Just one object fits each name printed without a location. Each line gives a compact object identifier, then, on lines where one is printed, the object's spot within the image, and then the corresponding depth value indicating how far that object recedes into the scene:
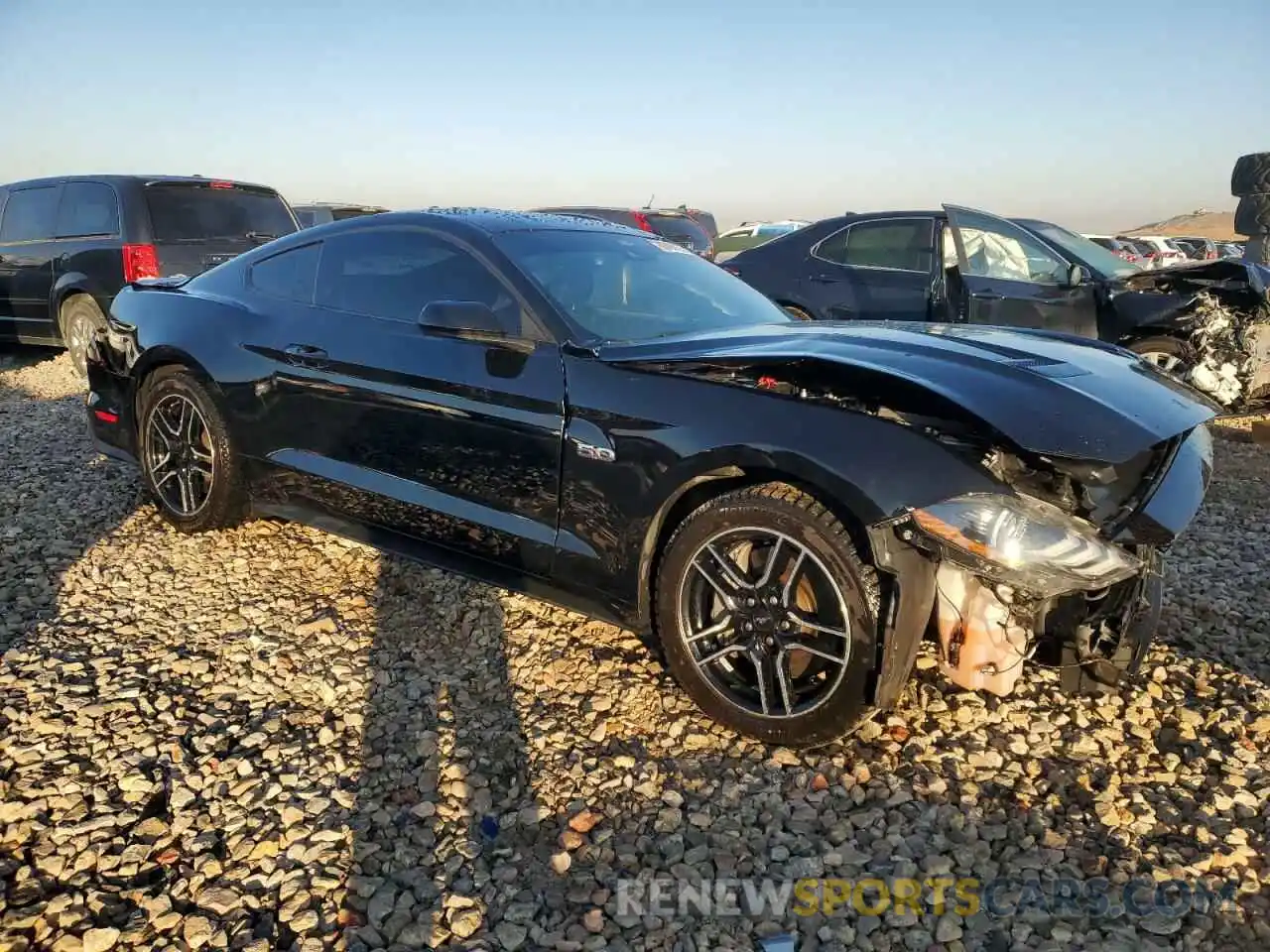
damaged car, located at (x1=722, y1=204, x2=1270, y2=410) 6.43
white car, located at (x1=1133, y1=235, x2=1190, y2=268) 21.58
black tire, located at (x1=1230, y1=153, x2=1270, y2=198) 11.17
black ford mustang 2.32
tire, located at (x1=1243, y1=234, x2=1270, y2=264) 11.27
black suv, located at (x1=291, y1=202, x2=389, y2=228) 13.70
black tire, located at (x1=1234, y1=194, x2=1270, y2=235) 11.12
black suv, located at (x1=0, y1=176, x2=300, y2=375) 7.29
